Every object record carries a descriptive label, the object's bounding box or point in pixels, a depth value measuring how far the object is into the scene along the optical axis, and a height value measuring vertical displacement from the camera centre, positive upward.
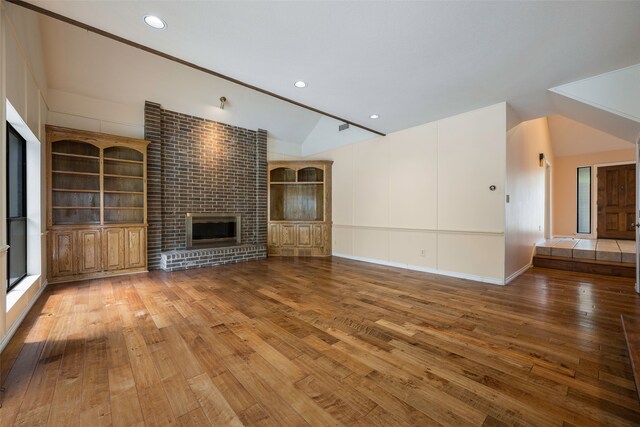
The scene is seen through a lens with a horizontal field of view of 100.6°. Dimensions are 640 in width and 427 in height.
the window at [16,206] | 2.87 +0.08
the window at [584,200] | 7.06 +0.29
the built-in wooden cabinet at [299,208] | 6.41 +0.10
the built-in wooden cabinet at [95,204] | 3.97 +0.14
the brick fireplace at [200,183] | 4.90 +0.60
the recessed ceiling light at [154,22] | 2.13 +1.56
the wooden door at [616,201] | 6.34 +0.23
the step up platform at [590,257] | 4.40 -0.84
